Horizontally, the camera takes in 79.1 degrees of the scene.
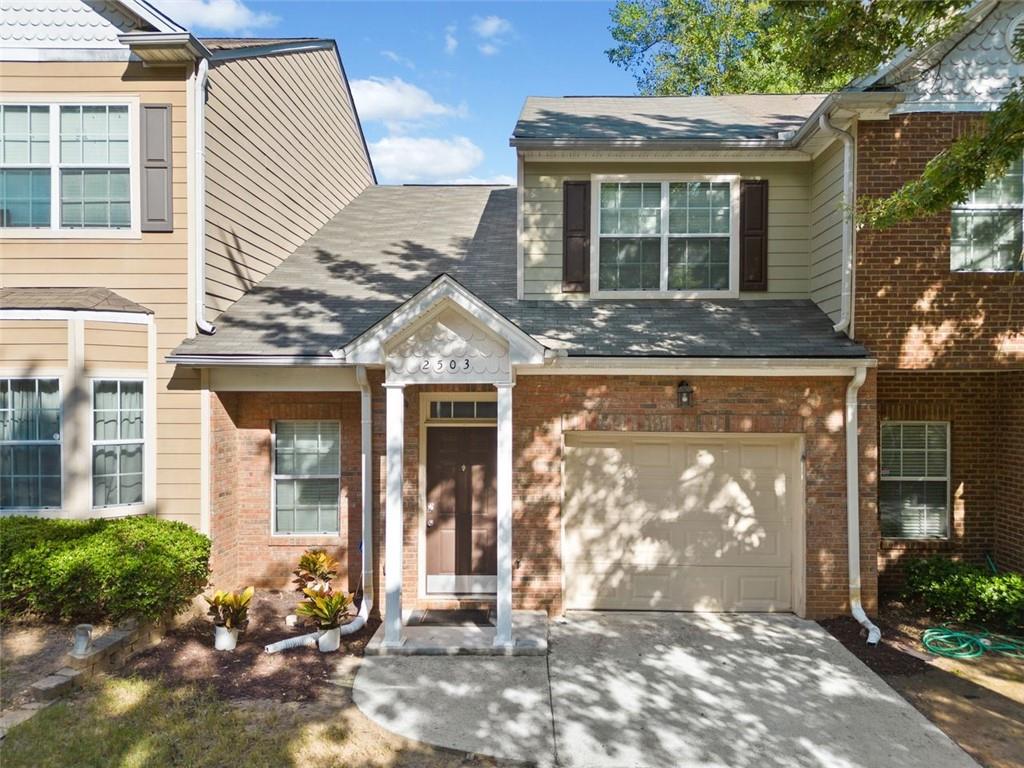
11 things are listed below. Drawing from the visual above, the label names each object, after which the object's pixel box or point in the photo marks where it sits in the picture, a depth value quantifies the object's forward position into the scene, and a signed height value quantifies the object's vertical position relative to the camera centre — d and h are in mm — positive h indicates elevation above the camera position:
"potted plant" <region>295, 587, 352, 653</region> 6531 -2360
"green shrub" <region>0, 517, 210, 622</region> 6195 -1825
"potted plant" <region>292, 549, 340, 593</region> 7582 -2245
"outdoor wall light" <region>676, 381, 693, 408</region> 7273 -14
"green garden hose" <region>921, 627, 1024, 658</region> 6609 -2736
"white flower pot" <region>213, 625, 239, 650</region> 6516 -2599
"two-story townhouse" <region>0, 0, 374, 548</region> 7336 +2244
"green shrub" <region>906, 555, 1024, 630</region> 7125 -2344
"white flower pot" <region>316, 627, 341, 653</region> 6508 -2627
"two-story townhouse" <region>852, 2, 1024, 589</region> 7180 +1794
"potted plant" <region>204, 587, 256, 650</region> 6523 -2397
